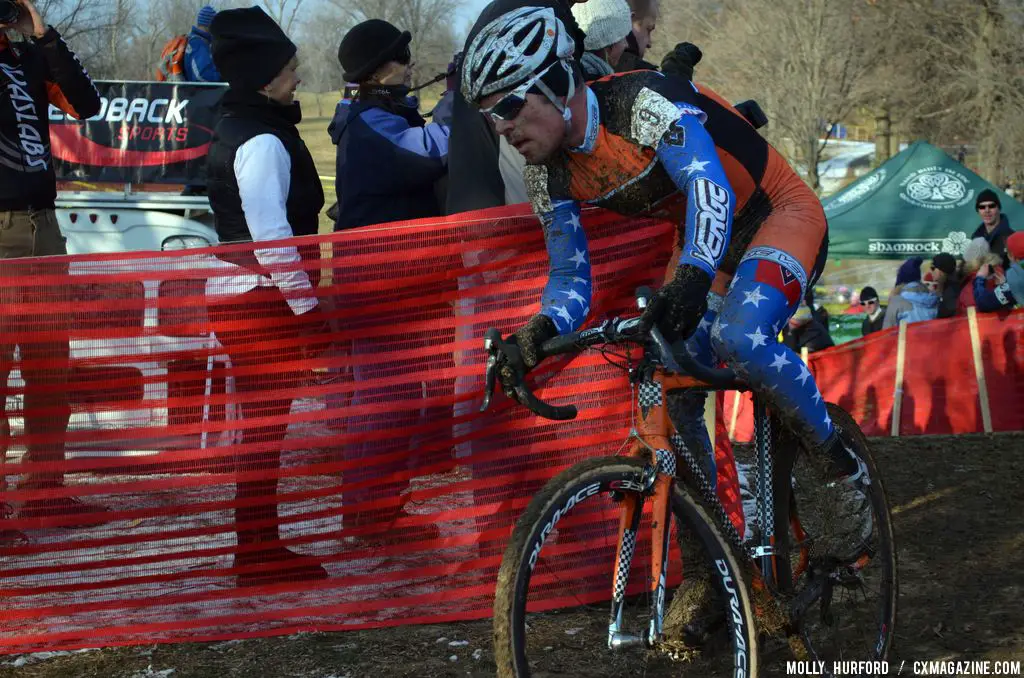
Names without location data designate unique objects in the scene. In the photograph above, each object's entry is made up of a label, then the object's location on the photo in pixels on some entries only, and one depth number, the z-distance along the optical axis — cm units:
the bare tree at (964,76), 3128
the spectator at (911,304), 1335
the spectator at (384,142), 549
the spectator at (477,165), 507
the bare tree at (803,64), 3241
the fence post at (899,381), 1079
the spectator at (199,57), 1311
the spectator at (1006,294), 1063
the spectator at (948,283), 1273
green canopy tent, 1934
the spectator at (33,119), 593
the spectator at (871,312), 1495
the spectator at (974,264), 1181
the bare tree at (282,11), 5401
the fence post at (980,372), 1034
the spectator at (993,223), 1309
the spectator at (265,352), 452
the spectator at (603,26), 511
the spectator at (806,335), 1241
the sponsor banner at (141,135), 1316
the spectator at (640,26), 584
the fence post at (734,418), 1180
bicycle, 304
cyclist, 339
